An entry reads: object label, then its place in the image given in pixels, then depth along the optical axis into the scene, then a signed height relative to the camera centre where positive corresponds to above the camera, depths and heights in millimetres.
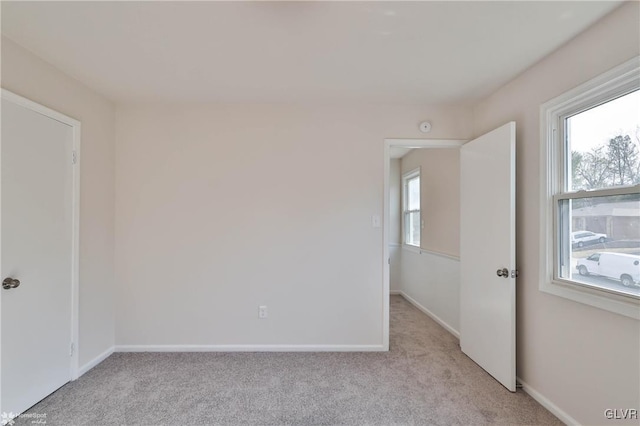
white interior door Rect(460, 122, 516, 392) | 2180 -322
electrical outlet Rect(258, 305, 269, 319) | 2838 -954
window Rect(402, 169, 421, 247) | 4539 +128
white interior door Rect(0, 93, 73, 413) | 1806 -273
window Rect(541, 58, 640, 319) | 1524 +131
